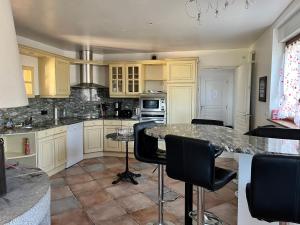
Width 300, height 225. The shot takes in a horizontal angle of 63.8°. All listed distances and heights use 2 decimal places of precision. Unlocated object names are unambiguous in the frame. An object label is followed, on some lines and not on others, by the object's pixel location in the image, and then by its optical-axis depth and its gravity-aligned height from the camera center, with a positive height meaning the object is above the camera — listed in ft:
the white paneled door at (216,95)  20.75 +0.29
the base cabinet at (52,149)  12.85 -2.92
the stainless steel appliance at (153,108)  17.42 -0.71
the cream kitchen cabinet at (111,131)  17.66 -2.59
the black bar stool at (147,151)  7.99 -1.82
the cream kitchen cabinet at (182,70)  16.81 +1.97
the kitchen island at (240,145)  5.29 -1.08
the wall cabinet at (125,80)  18.31 +1.39
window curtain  9.68 +0.66
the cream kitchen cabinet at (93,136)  17.19 -2.77
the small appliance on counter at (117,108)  19.24 -0.80
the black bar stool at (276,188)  4.15 -1.58
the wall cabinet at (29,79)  14.16 +1.13
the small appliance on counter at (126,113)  18.69 -1.20
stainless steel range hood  17.87 +1.83
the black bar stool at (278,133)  6.63 -0.97
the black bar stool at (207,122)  9.77 -0.97
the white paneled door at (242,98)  15.16 +0.03
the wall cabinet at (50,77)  15.06 +1.33
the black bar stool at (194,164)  5.41 -1.54
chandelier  8.57 +3.45
